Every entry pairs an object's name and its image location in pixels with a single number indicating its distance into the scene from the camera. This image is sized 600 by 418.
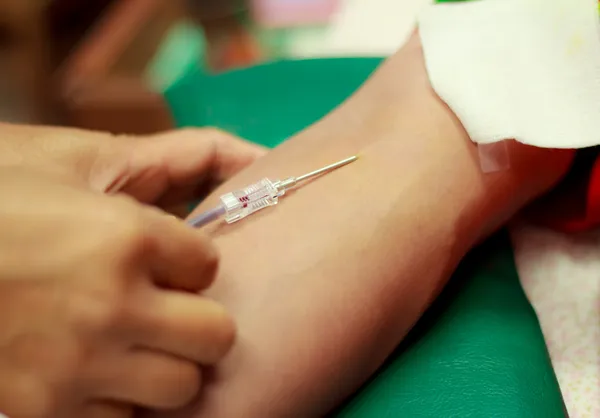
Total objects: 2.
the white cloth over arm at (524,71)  0.52
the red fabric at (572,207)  0.59
